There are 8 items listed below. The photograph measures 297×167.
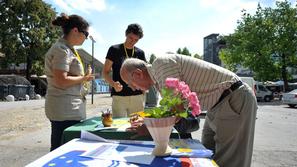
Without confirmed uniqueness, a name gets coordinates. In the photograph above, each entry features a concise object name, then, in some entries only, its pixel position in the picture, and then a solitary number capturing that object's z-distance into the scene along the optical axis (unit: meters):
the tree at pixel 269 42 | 21.77
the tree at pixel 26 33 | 27.79
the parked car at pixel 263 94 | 20.98
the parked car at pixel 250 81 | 12.97
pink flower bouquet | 1.30
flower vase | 1.31
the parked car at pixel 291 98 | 15.37
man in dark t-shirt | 2.64
